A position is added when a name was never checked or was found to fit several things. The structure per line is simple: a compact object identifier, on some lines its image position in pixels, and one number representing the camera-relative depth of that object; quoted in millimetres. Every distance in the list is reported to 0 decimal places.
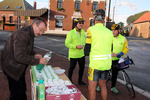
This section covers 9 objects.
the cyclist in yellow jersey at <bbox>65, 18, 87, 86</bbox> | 4480
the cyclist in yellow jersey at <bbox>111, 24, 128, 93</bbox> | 4129
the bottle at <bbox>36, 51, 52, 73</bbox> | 3094
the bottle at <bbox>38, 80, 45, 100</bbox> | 2004
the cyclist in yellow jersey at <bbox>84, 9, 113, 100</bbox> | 2725
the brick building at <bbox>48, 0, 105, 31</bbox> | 28381
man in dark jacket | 2324
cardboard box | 2049
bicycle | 4202
